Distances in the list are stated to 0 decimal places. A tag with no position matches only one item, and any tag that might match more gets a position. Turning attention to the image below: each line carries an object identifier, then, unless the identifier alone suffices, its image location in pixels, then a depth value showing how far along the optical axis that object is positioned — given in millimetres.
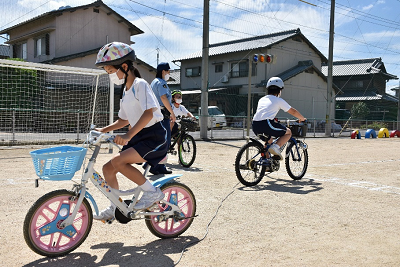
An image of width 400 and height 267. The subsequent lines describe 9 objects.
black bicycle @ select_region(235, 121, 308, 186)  6184
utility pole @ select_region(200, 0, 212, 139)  17420
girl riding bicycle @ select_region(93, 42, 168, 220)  3150
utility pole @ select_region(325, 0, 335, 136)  24375
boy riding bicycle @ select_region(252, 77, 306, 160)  6223
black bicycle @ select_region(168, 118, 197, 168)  7957
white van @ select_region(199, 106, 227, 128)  18078
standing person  6246
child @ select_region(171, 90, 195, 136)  7758
